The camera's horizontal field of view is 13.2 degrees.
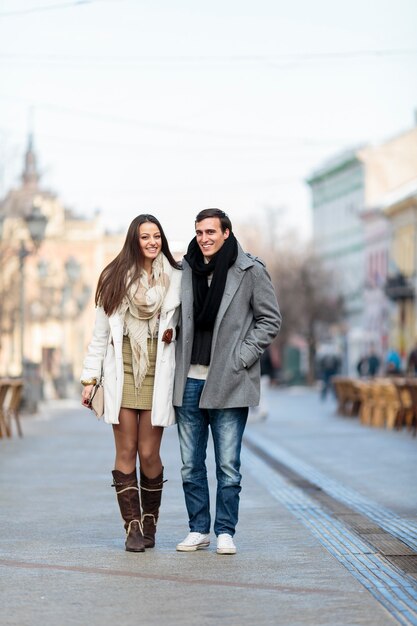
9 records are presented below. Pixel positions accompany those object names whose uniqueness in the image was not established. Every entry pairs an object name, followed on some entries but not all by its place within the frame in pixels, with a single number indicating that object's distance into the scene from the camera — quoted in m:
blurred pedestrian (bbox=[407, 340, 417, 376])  43.84
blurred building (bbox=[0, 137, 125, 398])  52.34
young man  10.24
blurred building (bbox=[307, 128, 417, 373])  82.50
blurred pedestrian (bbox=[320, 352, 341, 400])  58.78
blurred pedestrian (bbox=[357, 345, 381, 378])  53.03
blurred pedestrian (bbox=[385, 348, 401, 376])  47.78
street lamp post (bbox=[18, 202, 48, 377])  36.72
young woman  10.40
